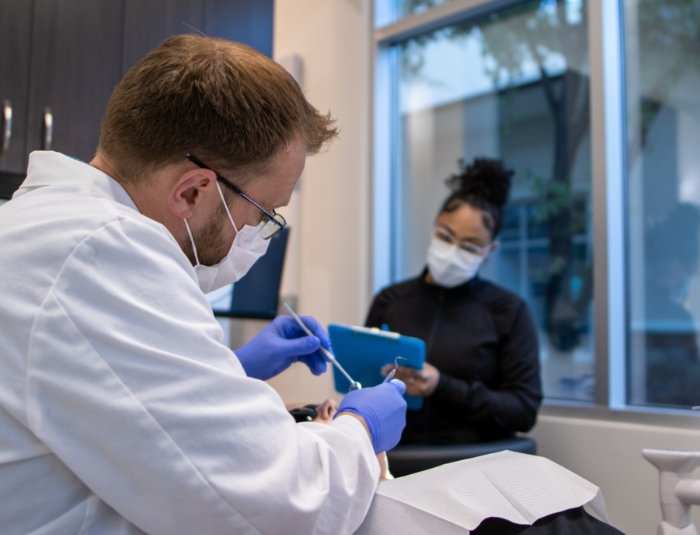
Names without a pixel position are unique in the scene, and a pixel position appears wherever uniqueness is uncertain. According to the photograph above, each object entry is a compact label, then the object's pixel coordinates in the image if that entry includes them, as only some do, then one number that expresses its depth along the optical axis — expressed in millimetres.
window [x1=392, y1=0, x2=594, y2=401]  2412
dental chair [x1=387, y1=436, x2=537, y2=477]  1552
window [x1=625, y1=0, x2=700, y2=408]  2139
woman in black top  1879
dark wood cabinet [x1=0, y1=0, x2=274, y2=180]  1665
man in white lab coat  682
